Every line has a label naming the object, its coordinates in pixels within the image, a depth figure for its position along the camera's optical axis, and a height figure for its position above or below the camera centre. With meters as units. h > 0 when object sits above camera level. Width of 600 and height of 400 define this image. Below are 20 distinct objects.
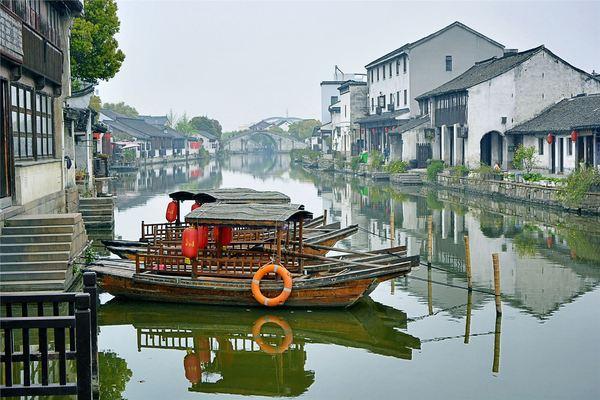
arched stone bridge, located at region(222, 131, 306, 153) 152.50 +3.68
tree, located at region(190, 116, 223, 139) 147.25 +6.72
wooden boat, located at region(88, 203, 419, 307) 17.77 -2.42
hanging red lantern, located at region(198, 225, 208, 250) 18.20 -1.59
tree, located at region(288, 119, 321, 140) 148.75 +5.97
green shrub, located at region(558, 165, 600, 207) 33.75 -1.07
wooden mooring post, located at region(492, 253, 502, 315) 17.03 -2.39
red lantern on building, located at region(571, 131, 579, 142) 41.16 +1.08
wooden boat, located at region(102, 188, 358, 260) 22.77 -1.94
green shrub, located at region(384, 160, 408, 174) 59.53 -0.49
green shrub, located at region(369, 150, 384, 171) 65.04 -0.09
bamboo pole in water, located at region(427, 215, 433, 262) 22.77 -2.32
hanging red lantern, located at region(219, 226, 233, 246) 19.61 -1.73
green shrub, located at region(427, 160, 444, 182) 53.72 -0.60
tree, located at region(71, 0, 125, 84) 39.31 +5.54
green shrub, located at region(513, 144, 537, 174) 43.97 -0.03
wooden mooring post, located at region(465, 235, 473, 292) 18.96 -2.41
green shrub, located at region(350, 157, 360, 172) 70.66 -0.24
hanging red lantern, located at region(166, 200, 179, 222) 25.16 -1.47
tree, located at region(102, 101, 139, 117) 134.12 +8.95
